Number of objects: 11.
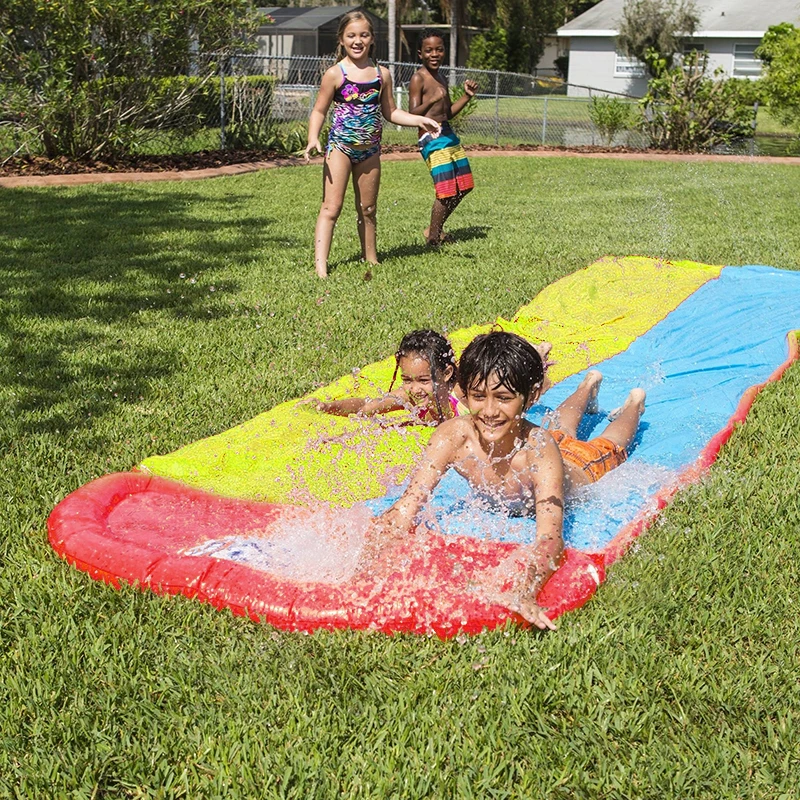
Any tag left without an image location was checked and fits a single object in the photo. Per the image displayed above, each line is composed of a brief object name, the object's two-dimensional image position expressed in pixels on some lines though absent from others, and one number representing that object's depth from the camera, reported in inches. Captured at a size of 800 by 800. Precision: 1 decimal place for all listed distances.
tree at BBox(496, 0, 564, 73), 1895.9
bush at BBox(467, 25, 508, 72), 1841.8
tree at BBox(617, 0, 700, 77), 1549.0
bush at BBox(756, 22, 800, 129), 741.3
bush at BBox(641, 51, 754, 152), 745.6
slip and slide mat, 112.3
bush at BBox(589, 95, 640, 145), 788.6
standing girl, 271.6
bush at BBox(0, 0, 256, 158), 464.4
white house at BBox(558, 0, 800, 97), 1450.5
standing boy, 323.3
